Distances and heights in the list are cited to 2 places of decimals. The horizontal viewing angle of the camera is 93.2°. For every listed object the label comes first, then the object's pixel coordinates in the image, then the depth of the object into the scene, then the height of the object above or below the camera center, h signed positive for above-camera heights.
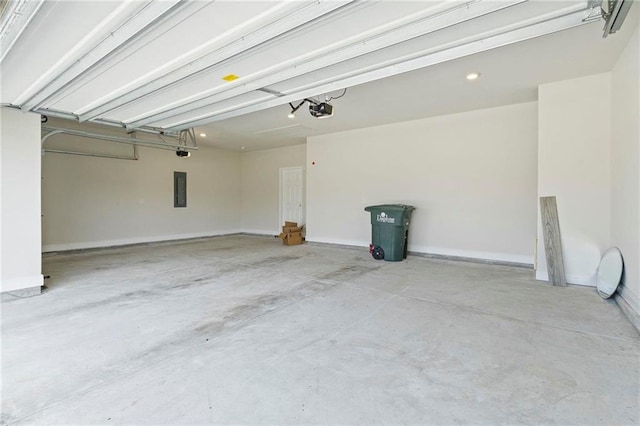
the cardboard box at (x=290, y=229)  8.06 -0.55
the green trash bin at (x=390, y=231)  5.90 -0.44
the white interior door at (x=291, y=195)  9.20 +0.43
